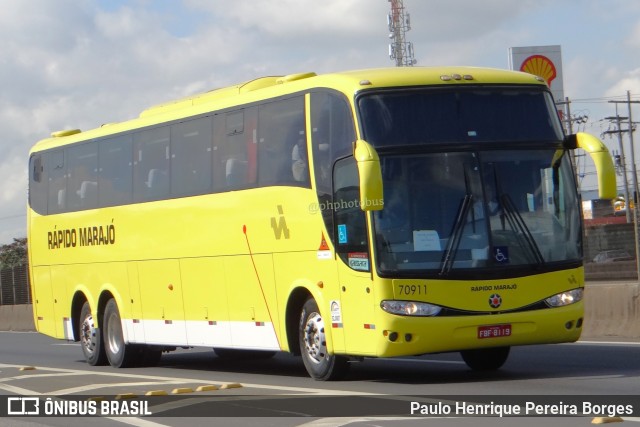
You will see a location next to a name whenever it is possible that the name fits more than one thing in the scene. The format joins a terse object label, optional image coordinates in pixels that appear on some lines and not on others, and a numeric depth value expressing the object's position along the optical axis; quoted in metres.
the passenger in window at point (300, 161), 15.61
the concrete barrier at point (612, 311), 21.11
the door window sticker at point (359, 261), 14.35
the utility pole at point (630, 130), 77.07
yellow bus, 14.23
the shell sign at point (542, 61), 52.16
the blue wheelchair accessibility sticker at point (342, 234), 14.73
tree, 80.31
